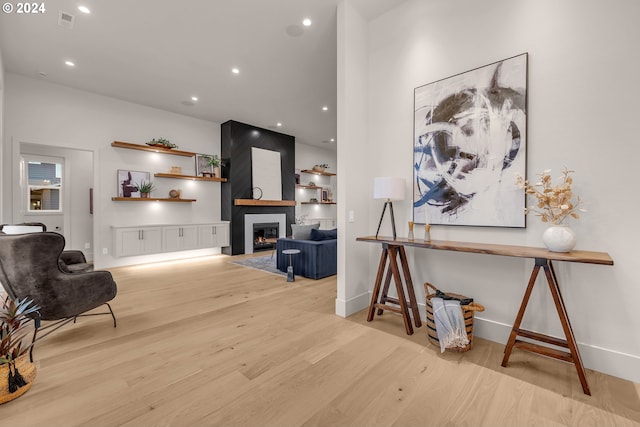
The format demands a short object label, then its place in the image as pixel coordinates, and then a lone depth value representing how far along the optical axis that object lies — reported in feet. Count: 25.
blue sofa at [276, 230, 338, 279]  14.80
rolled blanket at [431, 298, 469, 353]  7.17
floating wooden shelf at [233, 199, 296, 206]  22.34
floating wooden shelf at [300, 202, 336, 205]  29.91
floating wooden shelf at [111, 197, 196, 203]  17.76
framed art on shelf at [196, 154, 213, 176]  21.68
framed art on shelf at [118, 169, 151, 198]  18.24
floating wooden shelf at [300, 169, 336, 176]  29.37
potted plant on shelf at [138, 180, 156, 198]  18.83
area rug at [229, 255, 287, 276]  16.94
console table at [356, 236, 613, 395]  5.82
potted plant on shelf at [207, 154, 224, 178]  22.12
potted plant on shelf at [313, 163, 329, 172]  30.27
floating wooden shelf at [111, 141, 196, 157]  17.69
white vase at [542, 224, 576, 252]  6.14
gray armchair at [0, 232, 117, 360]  7.07
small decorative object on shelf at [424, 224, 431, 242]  8.29
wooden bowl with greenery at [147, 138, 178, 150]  18.90
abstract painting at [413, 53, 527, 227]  7.46
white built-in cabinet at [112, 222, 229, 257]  17.52
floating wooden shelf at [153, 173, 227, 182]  19.58
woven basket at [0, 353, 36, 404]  5.42
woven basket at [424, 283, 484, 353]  7.31
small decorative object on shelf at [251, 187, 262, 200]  23.58
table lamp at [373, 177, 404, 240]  8.74
